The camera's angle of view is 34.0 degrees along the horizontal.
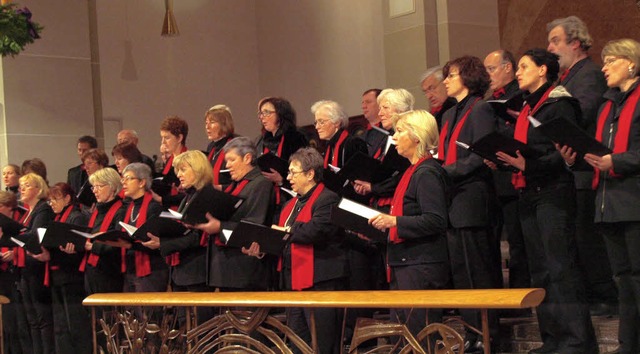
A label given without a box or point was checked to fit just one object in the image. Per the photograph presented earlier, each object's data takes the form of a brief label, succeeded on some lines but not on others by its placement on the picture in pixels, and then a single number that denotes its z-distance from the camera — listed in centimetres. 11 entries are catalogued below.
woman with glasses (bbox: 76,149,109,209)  785
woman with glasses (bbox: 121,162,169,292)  675
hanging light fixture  1177
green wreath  741
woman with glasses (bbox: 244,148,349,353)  561
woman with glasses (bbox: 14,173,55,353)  762
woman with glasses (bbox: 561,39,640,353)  483
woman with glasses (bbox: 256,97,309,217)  689
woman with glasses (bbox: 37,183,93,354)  734
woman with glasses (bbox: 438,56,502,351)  543
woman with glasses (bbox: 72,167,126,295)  707
